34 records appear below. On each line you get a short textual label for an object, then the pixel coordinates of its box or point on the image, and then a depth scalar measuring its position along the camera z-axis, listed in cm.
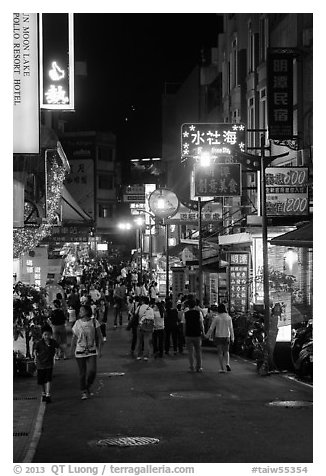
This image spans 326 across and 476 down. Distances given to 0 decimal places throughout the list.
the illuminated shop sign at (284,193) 2158
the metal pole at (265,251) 1928
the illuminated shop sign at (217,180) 2641
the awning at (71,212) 3356
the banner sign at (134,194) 6000
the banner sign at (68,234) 3488
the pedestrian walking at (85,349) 1584
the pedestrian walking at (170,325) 2398
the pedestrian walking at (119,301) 3575
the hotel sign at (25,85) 1350
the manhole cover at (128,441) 1125
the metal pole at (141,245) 6470
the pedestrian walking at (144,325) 2286
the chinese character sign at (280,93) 2552
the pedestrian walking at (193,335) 1966
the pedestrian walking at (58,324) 2136
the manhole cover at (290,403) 1445
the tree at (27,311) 1661
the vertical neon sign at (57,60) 1543
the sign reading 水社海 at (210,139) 2705
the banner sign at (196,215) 3469
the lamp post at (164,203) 3247
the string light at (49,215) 2261
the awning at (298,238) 1667
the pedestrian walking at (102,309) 3146
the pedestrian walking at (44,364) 1536
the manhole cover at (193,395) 1567
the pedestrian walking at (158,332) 2338
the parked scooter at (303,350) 1738
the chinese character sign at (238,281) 2648
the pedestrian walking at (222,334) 1961
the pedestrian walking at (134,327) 2351
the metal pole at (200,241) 3071
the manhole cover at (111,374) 1928
